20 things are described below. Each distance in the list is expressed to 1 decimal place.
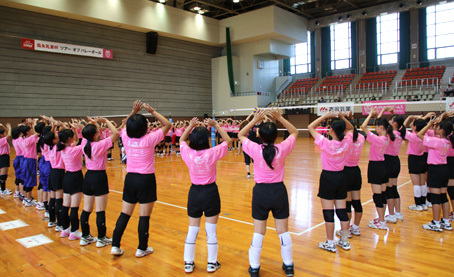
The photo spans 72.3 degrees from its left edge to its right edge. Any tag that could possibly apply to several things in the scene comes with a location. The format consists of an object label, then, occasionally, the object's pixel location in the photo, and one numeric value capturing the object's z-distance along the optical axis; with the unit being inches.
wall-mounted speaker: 975.6
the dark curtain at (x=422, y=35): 956.6
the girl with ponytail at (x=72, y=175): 181.9
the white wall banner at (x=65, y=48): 772.6
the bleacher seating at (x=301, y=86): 1082.7
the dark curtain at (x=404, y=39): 988.6
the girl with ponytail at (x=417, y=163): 217.6
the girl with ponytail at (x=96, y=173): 170.6
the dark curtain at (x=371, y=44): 1053.2
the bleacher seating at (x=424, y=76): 850.1
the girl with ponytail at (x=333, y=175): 156.9
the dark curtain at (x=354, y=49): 1090.1
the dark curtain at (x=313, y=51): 1194.0
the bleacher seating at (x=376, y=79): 932.5
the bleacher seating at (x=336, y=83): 1003.7
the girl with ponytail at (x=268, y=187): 132.5
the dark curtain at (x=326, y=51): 1152.2
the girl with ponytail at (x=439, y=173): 193.8
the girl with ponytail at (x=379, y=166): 192.1
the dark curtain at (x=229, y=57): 1102.4
